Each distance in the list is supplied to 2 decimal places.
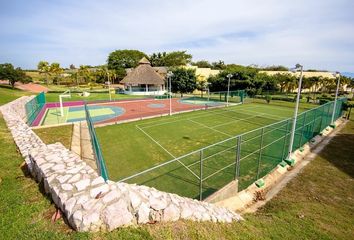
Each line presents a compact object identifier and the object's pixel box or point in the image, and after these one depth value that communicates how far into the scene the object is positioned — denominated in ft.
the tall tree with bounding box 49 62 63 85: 146.10
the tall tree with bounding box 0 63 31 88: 115.44
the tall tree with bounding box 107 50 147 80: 215.49
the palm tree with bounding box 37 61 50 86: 143.86
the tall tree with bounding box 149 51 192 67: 228.00
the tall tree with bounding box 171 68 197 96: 122.01
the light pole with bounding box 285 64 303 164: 28.71
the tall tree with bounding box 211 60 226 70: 239.75
